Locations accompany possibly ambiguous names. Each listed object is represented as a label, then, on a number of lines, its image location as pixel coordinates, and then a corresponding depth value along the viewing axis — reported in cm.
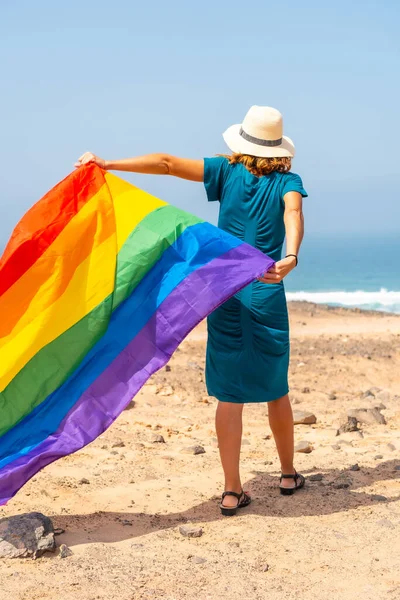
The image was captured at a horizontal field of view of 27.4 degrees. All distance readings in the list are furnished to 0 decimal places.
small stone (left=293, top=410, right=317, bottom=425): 719
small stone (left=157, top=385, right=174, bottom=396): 865
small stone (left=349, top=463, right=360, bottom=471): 558
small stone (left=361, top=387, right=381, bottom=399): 868
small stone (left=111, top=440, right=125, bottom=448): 628
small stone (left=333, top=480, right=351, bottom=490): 516
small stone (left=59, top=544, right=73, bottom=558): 399
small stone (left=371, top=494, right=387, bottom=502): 493
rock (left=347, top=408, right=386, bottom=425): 706
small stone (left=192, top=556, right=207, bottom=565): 395
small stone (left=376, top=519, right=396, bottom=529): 445
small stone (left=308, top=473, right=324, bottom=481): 533
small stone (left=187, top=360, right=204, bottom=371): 999
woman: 458
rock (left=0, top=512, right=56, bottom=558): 397
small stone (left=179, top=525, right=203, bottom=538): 430
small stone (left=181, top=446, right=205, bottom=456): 612
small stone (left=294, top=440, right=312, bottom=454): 613
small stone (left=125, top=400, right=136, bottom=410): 785
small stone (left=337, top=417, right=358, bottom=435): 680
